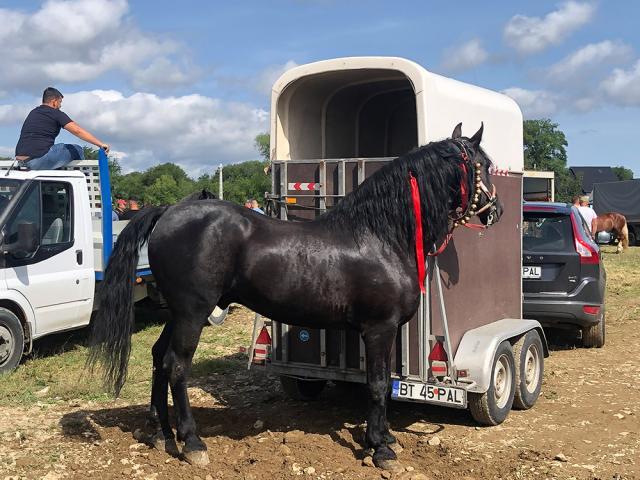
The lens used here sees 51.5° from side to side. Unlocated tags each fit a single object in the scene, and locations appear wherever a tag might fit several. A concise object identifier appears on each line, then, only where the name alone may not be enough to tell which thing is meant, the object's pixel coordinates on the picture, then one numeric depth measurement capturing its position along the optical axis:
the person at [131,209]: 11.63
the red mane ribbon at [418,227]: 4.75
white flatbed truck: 7.00
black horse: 4.59
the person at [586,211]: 14.22
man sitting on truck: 7.64
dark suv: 7.88
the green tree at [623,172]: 103.25
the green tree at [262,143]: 74.70
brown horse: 24.53
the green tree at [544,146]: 78.94
